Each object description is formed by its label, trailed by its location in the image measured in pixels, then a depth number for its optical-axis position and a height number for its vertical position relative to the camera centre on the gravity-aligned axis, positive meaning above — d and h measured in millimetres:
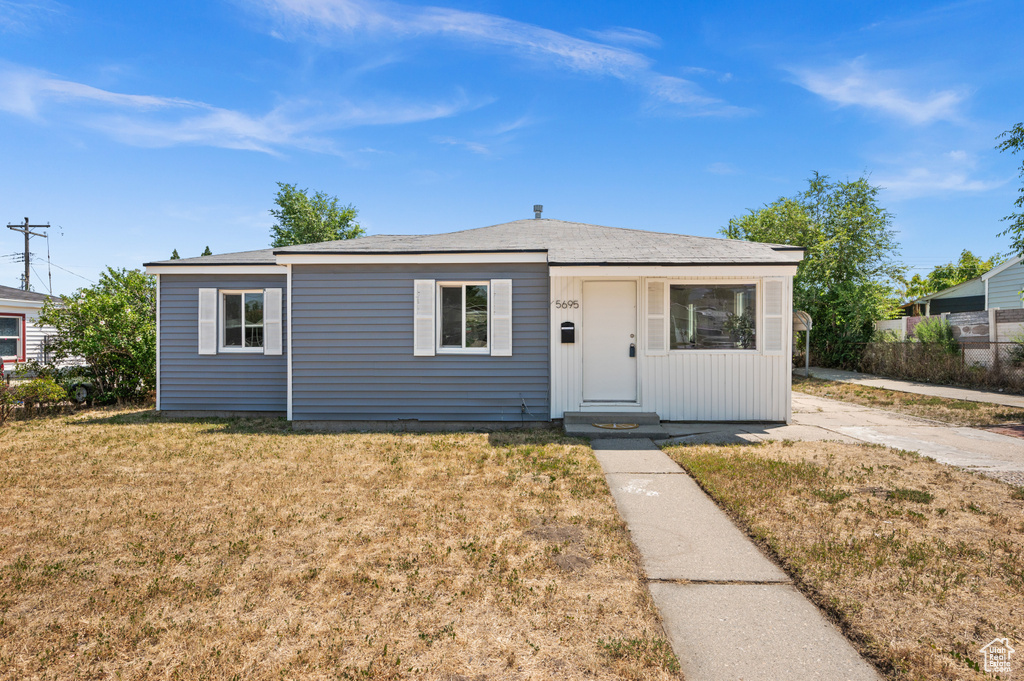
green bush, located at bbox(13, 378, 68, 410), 9281 -909
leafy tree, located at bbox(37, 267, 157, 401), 10797 +193
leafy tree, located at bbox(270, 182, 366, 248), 32281 +8576
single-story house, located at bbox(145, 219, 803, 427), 8141 +199
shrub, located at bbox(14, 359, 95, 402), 10297 -746
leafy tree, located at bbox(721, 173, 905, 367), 17203 +2605
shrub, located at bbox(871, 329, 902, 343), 15883 +215
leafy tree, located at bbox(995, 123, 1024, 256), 9148 +3698
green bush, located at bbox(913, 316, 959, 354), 13234 +261
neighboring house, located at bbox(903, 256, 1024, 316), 17375 +2157
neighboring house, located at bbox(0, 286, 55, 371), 15495 +466
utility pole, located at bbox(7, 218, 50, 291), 28750 +6947
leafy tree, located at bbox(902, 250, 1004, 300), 37094 +5245
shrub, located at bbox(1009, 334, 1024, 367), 11565 -213
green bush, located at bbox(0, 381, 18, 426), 8969 -1036
